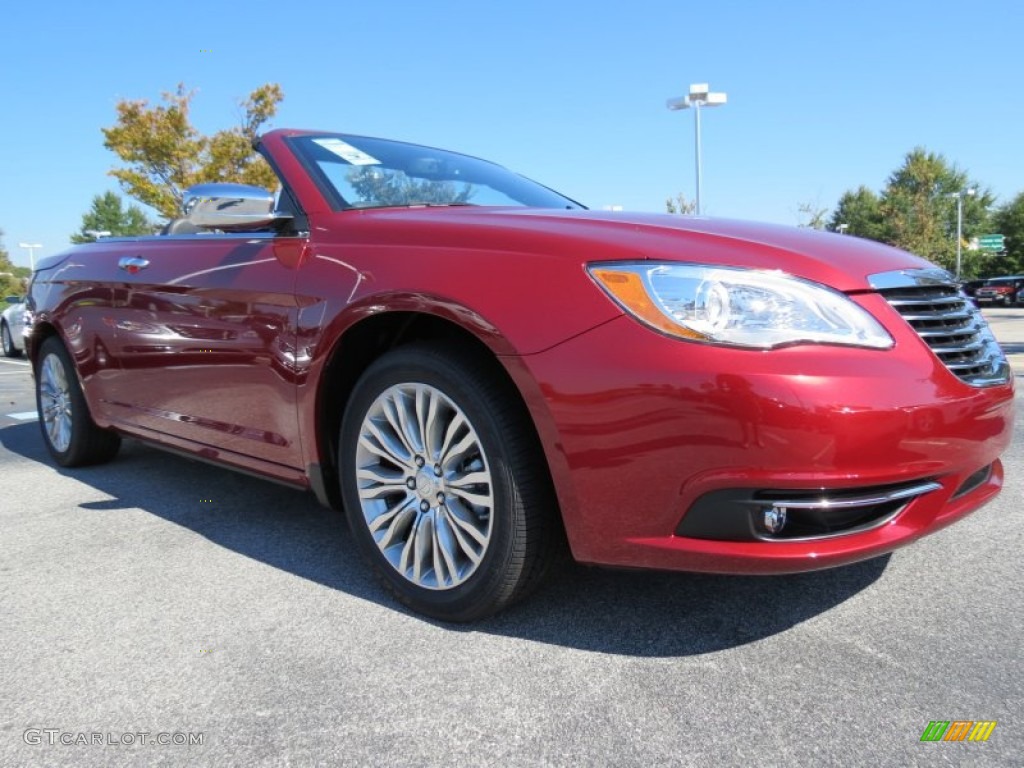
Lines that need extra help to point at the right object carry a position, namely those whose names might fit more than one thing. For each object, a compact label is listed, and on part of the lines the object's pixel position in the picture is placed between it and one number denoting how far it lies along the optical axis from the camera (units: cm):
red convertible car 187
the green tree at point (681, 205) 2768
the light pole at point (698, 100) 1833
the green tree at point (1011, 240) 5512
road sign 4206
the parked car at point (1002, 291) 3431
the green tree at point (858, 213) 6506
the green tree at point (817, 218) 3422
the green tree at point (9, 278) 5762
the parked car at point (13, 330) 1589
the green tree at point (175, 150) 2172
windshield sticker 315
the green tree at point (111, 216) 6394
